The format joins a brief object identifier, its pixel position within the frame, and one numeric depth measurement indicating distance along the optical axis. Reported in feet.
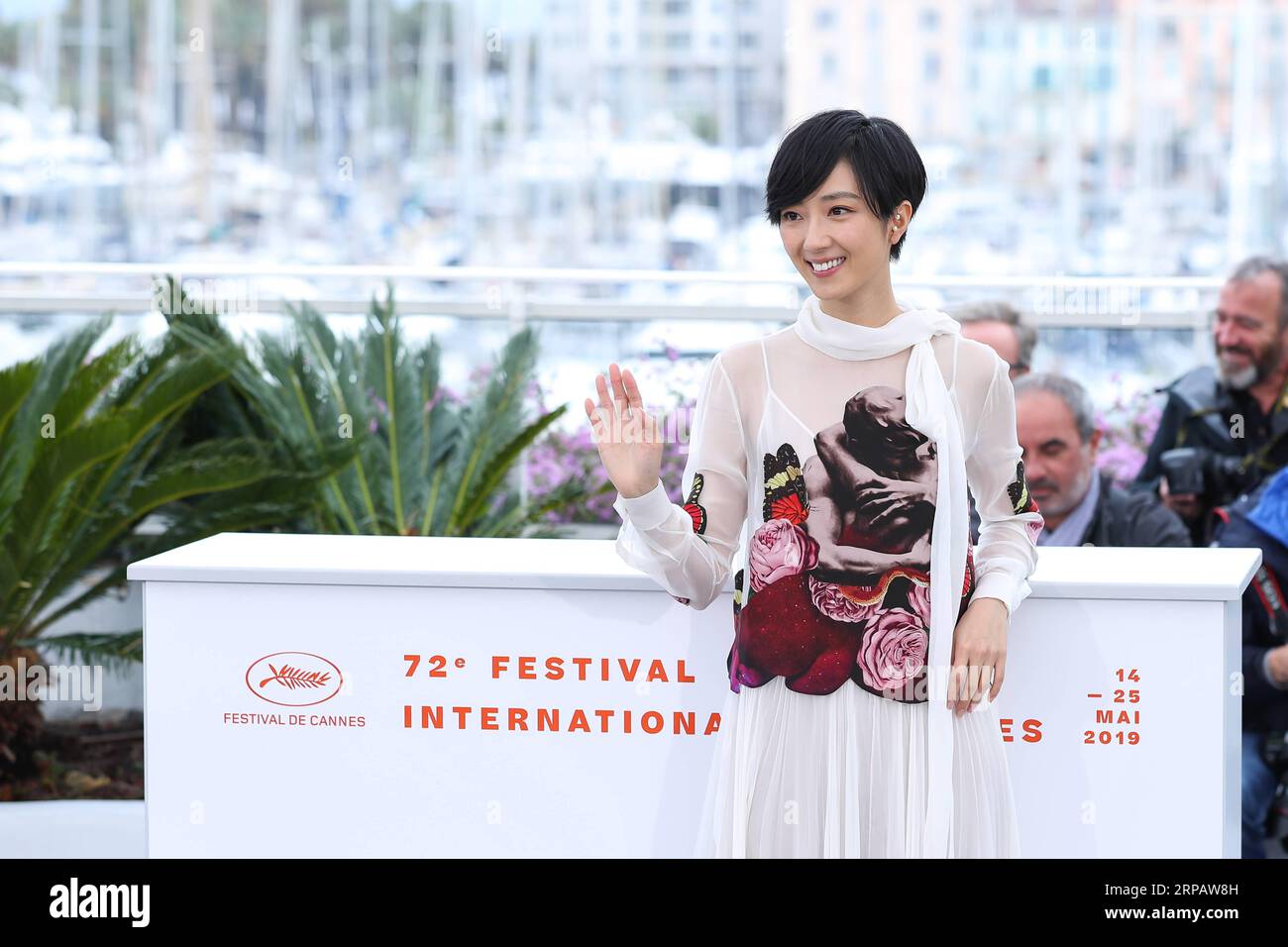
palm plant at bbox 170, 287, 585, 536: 17.44
